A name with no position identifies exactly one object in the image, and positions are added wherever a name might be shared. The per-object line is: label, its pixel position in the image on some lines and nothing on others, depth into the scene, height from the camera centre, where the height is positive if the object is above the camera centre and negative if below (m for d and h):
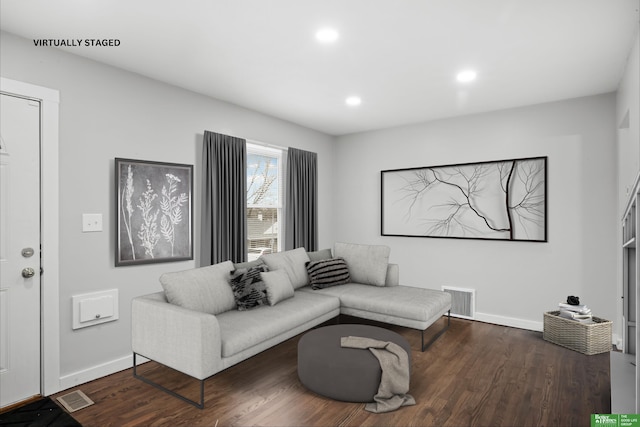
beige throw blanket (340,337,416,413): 2.37 -1.14
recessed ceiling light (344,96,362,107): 3.90 +1.26
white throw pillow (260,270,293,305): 3.33 -0.70
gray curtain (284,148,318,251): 4.87 +0.17
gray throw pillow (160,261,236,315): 2.78 -0.62
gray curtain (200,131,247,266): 3.71 +0.14
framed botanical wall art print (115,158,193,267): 3.07 +0.00
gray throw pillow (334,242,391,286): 4.21 -0.60
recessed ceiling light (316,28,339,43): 2.44 +1.25
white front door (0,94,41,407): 2.47 -0.26
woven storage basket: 3.33 -1.16
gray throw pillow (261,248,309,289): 3.83 -0.57
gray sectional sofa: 2.44 -0.86
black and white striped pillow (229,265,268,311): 3.18 -0.69
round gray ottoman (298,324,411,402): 2.42 -1.09
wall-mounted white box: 2.78 -0.77
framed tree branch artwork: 4.10 +0.16
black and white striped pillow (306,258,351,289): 4.08 -0.70
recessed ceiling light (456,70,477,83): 3.17 +1.25
